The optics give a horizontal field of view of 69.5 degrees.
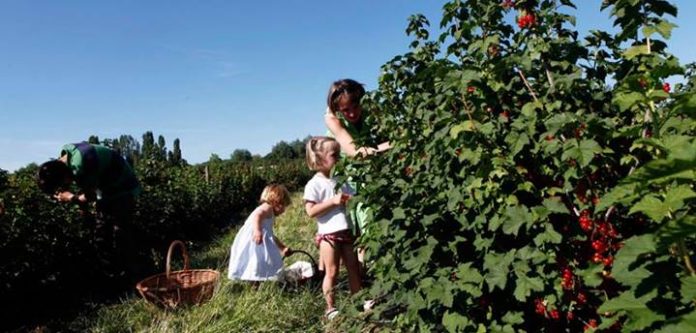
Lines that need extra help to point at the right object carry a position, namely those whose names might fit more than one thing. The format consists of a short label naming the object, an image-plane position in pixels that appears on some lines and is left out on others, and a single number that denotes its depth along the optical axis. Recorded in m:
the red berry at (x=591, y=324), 1.67
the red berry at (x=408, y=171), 2.27
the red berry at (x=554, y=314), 1.72
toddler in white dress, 4.20
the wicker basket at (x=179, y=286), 3.68
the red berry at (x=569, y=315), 1.71
